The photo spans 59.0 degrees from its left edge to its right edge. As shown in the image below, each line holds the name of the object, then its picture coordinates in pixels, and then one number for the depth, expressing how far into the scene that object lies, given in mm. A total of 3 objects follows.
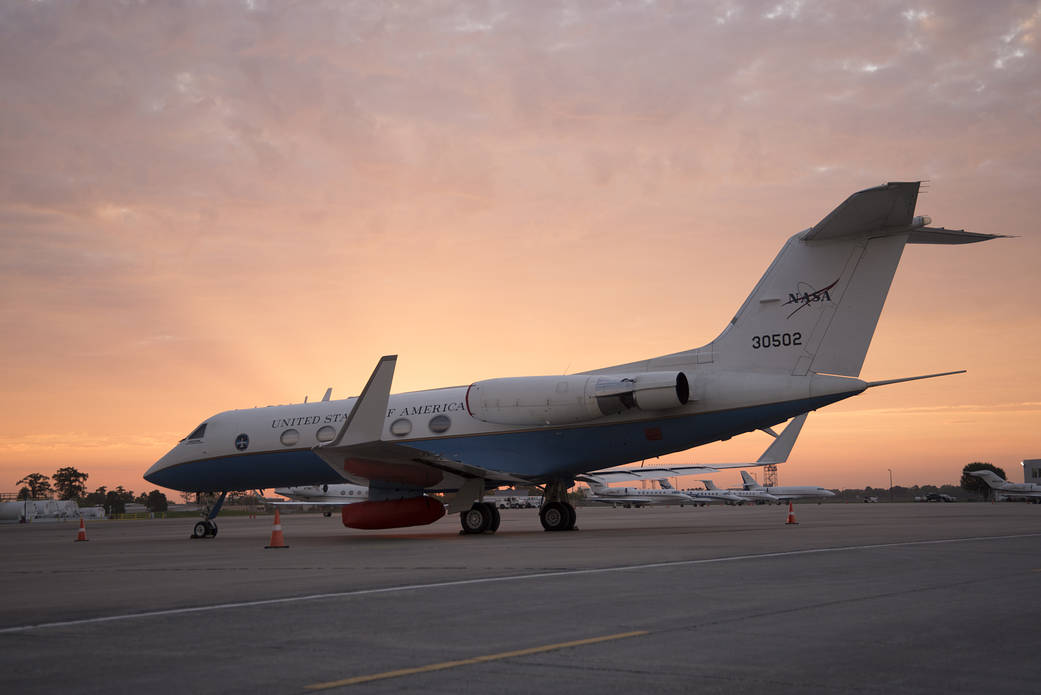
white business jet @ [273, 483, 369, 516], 60875
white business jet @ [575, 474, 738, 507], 79625
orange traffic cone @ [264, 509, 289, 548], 18812
